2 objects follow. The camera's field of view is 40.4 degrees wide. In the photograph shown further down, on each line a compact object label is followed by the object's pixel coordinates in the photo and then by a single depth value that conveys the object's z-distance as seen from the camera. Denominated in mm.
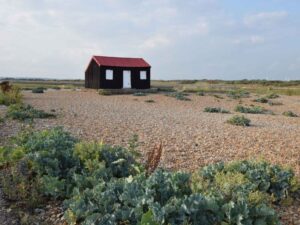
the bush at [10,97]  19000
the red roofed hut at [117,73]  33188
